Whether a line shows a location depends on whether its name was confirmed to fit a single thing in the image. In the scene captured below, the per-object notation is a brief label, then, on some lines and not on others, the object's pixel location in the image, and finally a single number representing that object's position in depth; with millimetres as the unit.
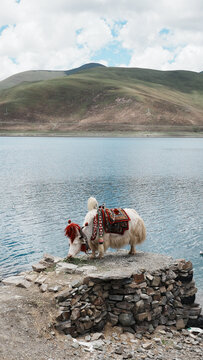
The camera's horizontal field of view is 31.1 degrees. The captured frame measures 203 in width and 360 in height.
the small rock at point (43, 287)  8906
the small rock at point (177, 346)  8641
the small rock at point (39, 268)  10172
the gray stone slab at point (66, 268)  9708
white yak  10328
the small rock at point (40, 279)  9305
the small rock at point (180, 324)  10034
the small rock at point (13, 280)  9500
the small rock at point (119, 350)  7896
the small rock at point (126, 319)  9062
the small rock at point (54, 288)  8828
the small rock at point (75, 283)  8797
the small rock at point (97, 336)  8402
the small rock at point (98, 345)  7965
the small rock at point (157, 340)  8820
